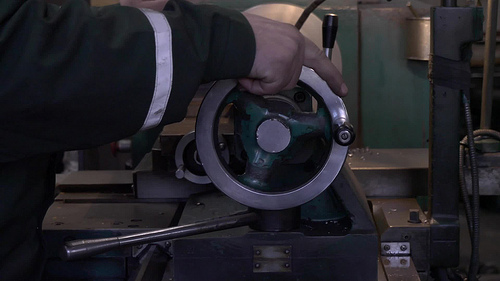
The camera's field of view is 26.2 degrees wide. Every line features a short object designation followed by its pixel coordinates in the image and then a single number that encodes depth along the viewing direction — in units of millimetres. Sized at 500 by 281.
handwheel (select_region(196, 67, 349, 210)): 1422
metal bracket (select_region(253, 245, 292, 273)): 1474
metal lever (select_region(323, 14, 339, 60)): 1479
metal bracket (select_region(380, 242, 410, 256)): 1605
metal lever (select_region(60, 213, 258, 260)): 1401
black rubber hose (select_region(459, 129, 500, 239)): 1670
